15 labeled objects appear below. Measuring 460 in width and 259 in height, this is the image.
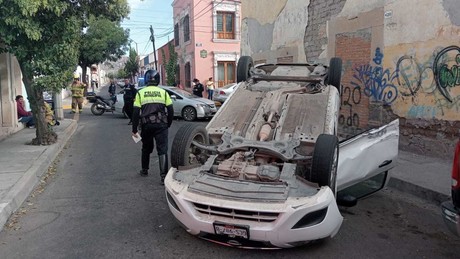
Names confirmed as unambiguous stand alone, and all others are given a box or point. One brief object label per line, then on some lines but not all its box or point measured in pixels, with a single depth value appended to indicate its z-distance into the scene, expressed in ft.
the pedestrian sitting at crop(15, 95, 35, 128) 39.23
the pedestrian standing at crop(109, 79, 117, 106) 68.61
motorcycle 59.36
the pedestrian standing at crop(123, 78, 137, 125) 45.03
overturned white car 11.20
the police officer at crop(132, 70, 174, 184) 20.07
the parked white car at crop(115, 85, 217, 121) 47.93
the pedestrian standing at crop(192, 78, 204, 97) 61.87
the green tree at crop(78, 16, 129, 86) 112.98
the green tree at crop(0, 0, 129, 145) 23.40
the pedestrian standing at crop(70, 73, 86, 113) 58.71
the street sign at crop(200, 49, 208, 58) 86.99
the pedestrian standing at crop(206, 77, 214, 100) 70.48
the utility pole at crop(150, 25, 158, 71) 127.65
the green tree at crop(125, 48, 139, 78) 218.38
